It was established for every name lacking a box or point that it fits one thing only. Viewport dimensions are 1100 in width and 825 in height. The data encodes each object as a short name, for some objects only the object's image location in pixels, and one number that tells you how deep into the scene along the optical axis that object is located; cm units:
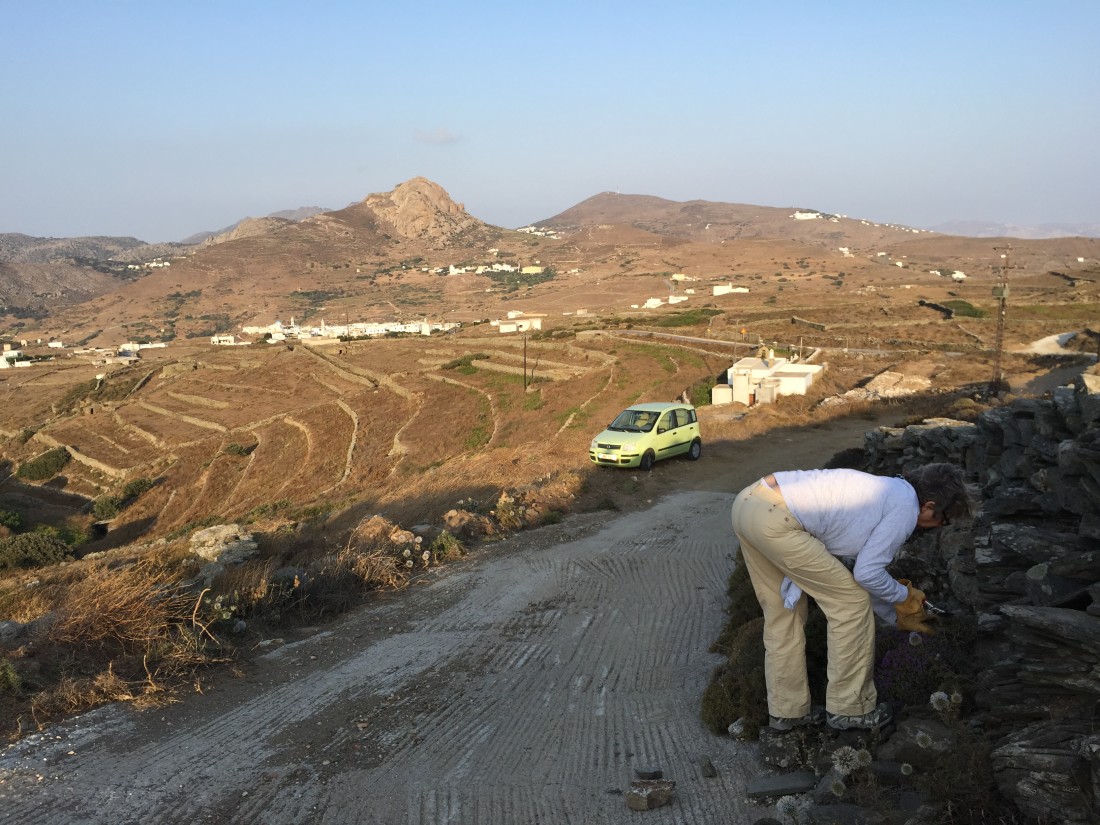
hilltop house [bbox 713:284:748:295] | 9688
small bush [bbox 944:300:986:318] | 5600
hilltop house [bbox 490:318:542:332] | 7293
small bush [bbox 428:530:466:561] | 1078
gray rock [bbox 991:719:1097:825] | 321
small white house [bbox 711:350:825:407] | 2894
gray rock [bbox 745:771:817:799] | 435
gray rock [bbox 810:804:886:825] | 364
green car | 1812
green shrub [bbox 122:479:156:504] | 4225
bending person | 440
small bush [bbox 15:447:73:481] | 5006
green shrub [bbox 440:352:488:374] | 5441
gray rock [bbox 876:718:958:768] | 384
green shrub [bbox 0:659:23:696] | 568
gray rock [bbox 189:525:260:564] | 1151
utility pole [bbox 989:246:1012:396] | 2593
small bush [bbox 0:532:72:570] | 2684
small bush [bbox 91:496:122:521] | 4075
